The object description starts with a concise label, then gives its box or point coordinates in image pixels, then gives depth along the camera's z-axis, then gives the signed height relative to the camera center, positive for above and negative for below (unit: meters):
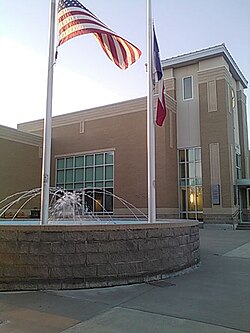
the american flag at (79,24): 8.23 +4.57
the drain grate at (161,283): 7.02 -1.56
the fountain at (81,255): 6.71 -0.95
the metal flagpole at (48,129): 7.86 +1.92
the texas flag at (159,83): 10.16 +3.74
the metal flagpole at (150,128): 9.33 +2.28
